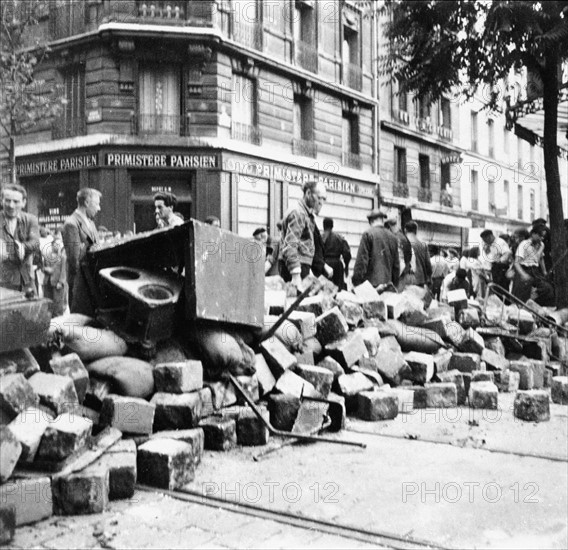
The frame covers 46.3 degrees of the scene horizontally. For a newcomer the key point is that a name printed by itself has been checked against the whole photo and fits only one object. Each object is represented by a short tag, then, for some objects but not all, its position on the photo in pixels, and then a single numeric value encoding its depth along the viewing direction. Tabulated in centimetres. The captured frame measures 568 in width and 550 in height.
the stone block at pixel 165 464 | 350
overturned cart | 438
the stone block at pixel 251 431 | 432
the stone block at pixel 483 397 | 577
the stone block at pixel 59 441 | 317
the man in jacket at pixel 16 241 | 557
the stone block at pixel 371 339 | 622
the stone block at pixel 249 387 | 461
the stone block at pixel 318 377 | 509
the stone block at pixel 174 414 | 400
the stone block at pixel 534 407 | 538
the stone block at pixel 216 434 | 417
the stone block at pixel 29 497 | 292
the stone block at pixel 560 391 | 639
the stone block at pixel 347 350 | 579
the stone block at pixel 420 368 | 631
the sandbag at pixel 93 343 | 425
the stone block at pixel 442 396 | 581
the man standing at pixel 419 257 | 980
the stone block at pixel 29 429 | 308
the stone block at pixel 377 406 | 523
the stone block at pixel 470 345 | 734
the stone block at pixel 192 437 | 379
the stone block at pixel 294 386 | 485
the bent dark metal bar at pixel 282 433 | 429
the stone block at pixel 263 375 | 481
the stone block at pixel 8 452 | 291
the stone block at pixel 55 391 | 351
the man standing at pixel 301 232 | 721
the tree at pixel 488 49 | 947
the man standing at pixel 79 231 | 573
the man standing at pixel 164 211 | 721
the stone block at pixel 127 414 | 379
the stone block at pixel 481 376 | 651
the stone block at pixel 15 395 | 320
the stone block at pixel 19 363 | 353
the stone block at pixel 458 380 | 610
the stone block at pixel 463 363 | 691
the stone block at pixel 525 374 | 714
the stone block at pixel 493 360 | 732
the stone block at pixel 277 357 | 498
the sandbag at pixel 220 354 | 452
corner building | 1600
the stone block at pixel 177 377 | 411
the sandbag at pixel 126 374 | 407
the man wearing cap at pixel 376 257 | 865
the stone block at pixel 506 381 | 689
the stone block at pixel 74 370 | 384
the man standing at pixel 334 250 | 941
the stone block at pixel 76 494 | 311
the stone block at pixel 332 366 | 560
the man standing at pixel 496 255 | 1126
